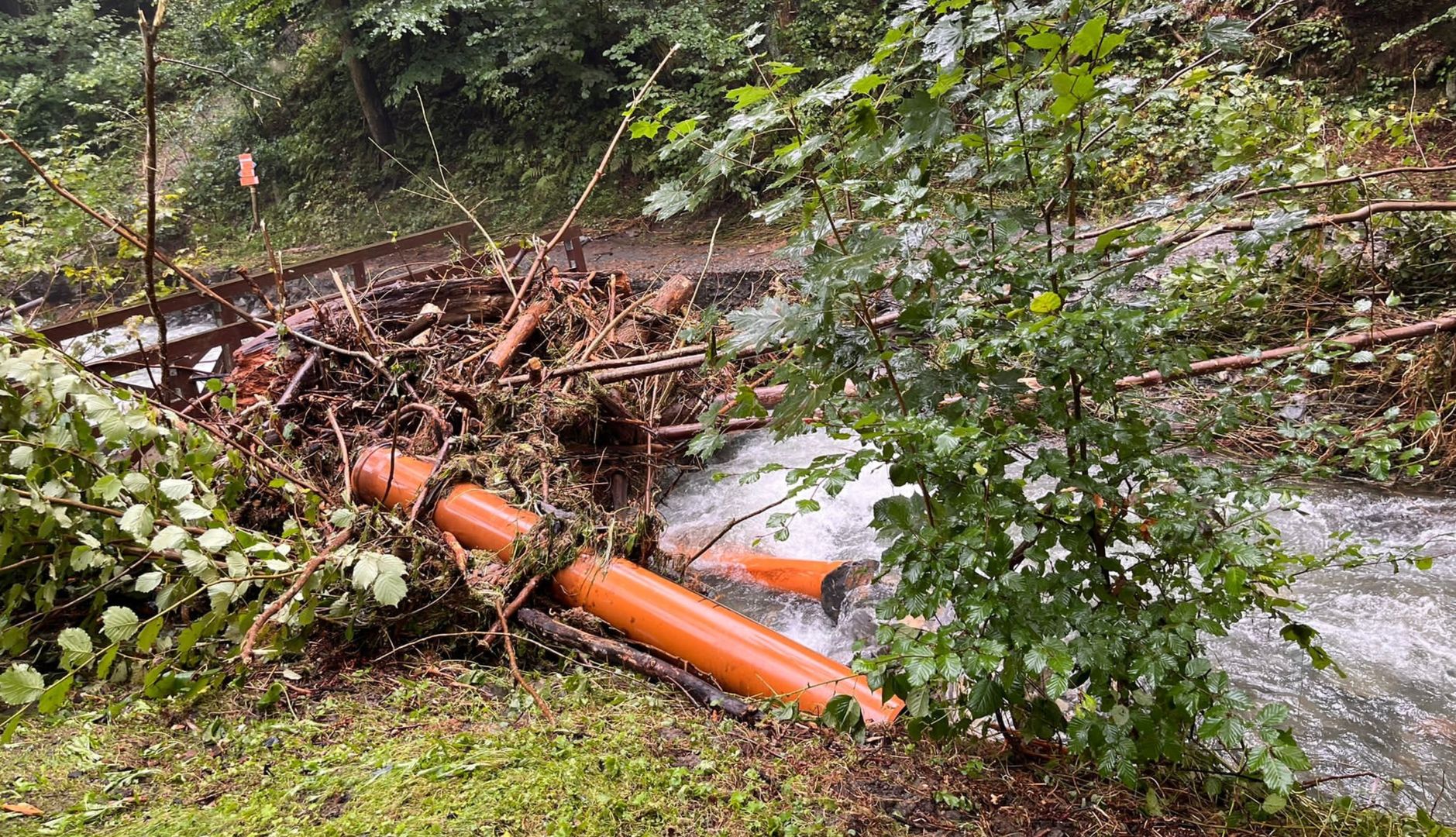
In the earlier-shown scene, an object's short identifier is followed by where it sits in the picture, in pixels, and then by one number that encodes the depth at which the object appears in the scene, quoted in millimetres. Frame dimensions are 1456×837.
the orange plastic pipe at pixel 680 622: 2590
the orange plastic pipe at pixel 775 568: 4355
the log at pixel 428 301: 5816
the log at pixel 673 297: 6641
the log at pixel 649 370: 4141
